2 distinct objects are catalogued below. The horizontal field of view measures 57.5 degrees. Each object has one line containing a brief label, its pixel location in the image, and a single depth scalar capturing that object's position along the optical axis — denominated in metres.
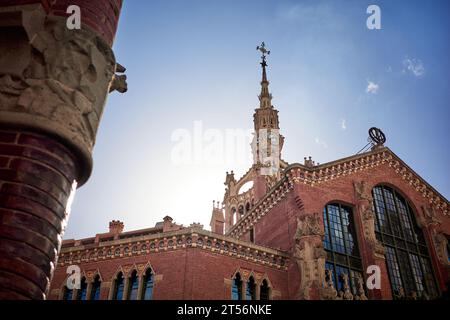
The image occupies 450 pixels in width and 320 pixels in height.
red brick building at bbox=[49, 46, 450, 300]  19.64
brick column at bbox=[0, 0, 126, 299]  2.67
